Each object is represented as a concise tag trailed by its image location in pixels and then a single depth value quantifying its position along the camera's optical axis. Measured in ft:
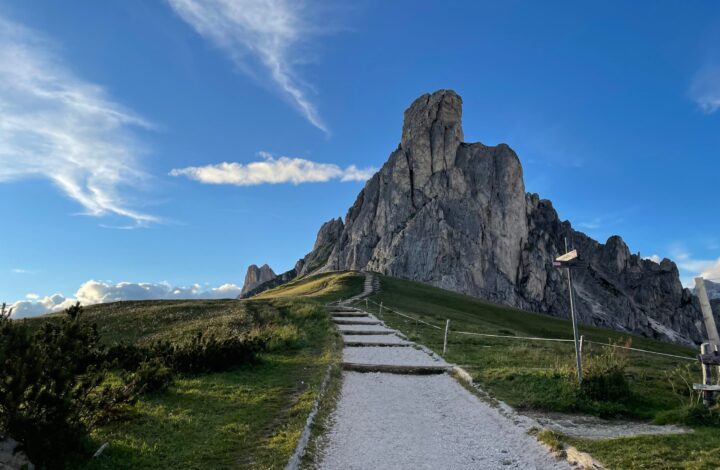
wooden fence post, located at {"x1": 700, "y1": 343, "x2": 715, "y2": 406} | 35.75
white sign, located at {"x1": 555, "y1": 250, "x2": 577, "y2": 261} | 39.70
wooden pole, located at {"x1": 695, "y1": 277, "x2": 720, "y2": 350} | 37.56
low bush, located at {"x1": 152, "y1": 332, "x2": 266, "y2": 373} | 50.03
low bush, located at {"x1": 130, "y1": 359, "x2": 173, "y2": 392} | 39.06
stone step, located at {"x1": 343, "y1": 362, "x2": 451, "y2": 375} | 54.65
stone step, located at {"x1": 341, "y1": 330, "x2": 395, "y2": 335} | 87.76
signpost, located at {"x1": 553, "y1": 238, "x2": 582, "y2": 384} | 40.28
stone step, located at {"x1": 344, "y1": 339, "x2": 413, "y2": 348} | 73.33
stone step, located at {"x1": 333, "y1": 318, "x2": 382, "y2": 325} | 103.89
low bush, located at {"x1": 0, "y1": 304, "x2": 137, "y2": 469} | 21.59
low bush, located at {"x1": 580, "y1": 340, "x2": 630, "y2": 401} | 39.96
